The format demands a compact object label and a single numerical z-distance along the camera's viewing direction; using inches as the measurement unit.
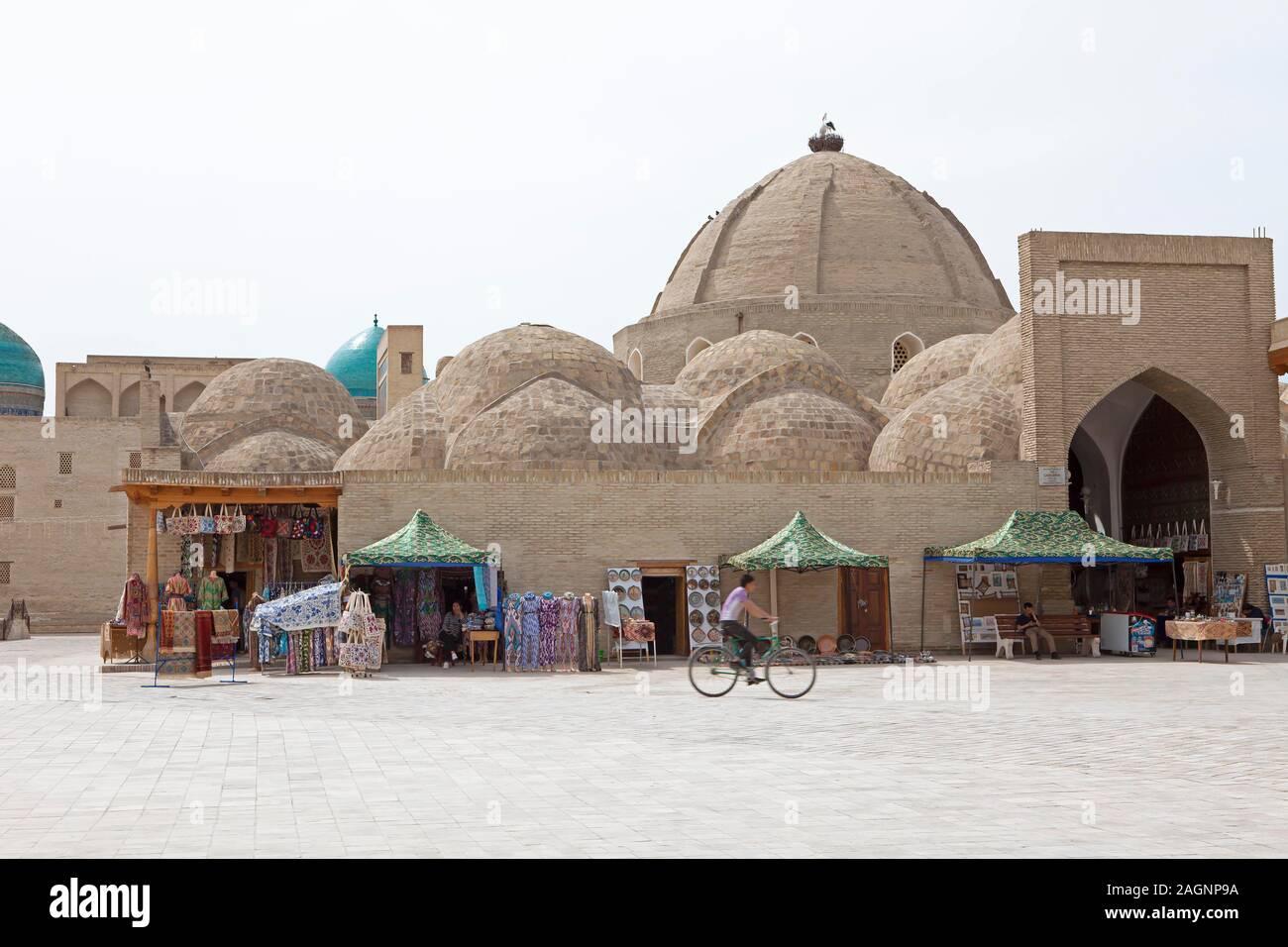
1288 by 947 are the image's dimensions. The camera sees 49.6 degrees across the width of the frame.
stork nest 1617.9
